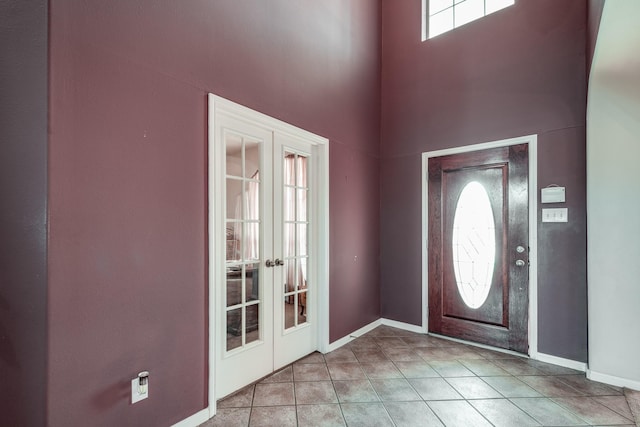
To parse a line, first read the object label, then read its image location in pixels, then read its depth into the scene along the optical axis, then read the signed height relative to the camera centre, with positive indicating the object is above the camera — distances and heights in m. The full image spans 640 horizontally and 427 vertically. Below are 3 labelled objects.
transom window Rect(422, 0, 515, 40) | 3.51 +2.39
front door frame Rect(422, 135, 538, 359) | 3.02 -0.22
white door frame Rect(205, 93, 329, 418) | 2.15 +0.00
